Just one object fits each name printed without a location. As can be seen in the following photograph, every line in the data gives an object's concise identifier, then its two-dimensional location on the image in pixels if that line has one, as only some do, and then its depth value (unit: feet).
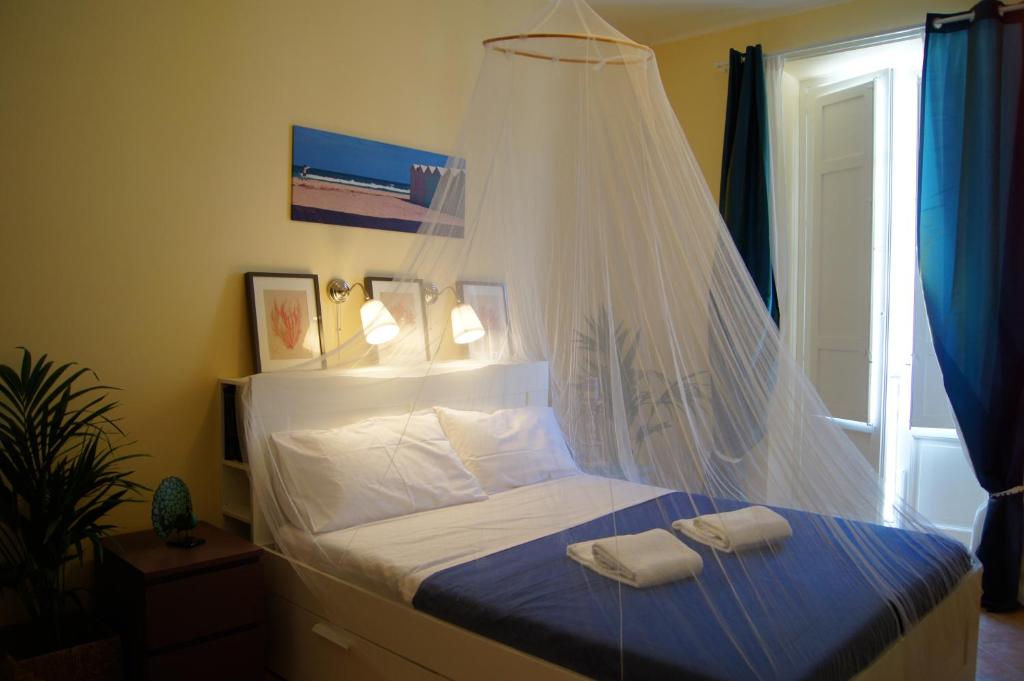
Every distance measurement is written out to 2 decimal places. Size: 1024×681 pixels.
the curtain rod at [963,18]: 12.09
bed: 6.64
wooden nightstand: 8.19
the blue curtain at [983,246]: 12.14
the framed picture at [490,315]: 9.89
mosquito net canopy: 7.55
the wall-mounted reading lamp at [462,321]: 9.54
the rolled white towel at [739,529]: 8.16
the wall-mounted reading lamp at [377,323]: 10.02
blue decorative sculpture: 8.96
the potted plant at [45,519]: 8.18
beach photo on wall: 11.37
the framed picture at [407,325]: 9.55
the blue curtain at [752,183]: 14.55
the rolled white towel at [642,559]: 7.55
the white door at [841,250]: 13.99
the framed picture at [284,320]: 10.81
